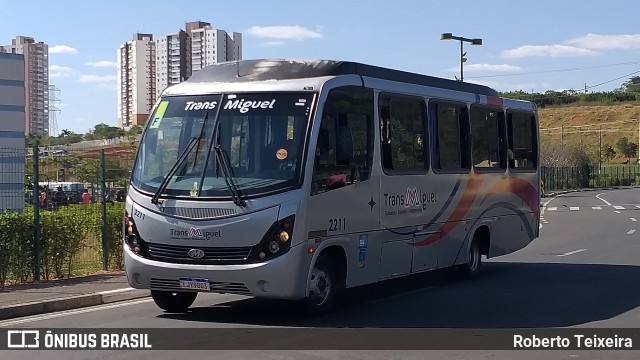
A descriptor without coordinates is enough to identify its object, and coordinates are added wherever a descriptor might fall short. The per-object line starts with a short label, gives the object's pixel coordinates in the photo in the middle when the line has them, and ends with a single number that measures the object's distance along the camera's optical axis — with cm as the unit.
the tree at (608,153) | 13488
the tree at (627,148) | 13212
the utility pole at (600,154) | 11671
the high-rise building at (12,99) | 3838
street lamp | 3659
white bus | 1013
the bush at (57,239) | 1379
